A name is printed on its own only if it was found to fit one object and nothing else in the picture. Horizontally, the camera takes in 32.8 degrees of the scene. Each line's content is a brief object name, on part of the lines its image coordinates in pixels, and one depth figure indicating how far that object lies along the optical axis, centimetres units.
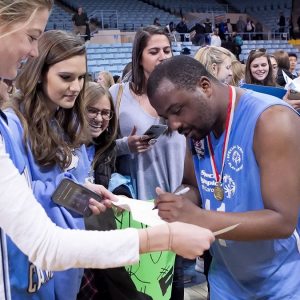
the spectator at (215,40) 1497
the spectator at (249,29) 1959
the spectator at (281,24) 2114
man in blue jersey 142
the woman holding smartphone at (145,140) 268
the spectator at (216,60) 379
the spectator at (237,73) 476
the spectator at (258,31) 1995
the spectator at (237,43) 1465
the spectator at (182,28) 1753
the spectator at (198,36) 1606
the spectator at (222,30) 1822
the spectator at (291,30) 2138
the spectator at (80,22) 1535
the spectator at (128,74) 314
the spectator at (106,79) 529
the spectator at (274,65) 466
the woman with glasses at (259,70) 434
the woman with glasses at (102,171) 219
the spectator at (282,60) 538
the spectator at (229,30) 1805
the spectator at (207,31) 1620
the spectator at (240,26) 1999
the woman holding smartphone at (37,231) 109
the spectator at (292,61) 691
